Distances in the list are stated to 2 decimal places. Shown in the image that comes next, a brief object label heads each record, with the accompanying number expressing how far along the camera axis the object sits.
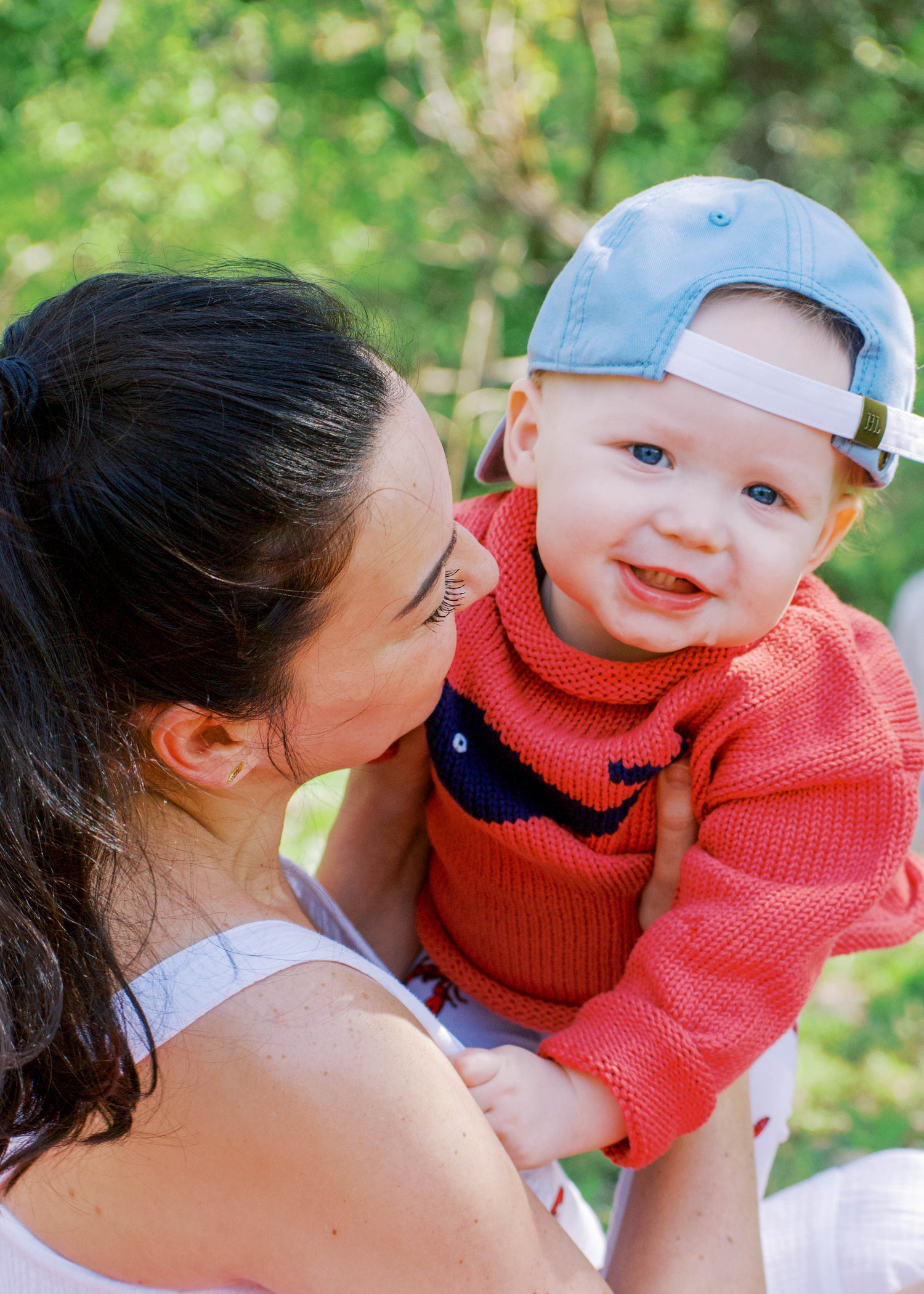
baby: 0.95
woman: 0.86
